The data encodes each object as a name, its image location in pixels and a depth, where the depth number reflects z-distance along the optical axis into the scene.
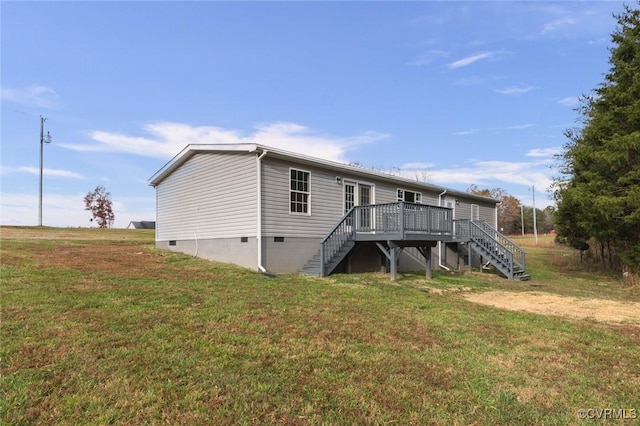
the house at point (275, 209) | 11.23
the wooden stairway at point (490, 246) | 13.59
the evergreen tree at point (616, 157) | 12.29
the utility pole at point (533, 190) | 50.38
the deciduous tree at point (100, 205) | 43.78
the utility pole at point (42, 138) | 31.72
